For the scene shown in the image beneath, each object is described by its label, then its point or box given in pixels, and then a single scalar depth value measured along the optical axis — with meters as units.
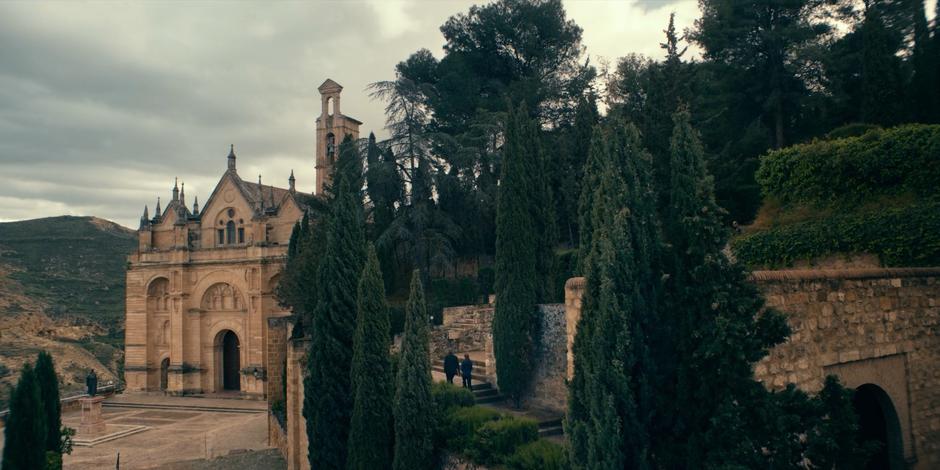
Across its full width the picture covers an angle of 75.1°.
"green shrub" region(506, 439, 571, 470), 9.30
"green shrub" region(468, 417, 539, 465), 10.73
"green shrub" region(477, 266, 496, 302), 26.97
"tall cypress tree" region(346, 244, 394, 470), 12.69
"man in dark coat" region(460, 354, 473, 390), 16.52
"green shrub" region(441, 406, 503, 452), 11.56
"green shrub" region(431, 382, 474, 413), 13.18
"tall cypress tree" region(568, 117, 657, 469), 6.78
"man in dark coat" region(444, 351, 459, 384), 17.03
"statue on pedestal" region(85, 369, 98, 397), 28.61
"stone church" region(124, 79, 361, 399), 35.31
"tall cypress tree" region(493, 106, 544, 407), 16.53
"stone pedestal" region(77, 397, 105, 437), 25.19
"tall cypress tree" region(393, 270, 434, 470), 11.75
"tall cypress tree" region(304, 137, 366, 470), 14.21
